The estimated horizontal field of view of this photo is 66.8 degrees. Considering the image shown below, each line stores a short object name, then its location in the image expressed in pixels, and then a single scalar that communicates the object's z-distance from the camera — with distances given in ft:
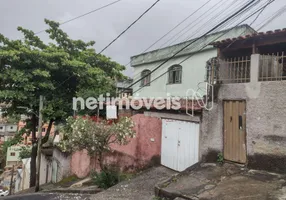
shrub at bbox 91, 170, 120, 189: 26.35
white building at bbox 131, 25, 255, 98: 42.16
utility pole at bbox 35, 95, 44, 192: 35.24
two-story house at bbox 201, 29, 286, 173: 19.36
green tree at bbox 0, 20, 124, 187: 36.06
